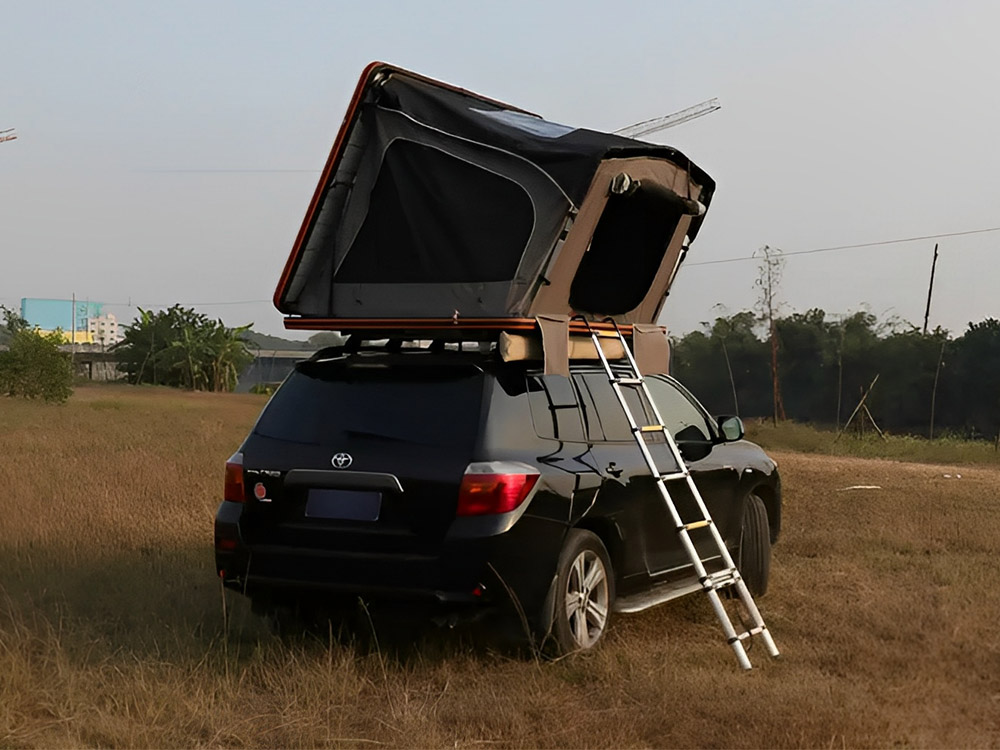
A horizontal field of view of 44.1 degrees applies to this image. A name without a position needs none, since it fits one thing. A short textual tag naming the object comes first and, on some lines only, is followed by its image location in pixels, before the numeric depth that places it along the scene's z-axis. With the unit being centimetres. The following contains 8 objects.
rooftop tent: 704
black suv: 597
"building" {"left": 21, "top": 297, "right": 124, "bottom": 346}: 15612
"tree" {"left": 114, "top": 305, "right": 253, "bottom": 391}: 8100
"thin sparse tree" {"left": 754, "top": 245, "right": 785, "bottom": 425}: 5066
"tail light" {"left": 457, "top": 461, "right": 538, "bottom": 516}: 596
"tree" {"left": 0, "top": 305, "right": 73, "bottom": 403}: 4484
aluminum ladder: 646
